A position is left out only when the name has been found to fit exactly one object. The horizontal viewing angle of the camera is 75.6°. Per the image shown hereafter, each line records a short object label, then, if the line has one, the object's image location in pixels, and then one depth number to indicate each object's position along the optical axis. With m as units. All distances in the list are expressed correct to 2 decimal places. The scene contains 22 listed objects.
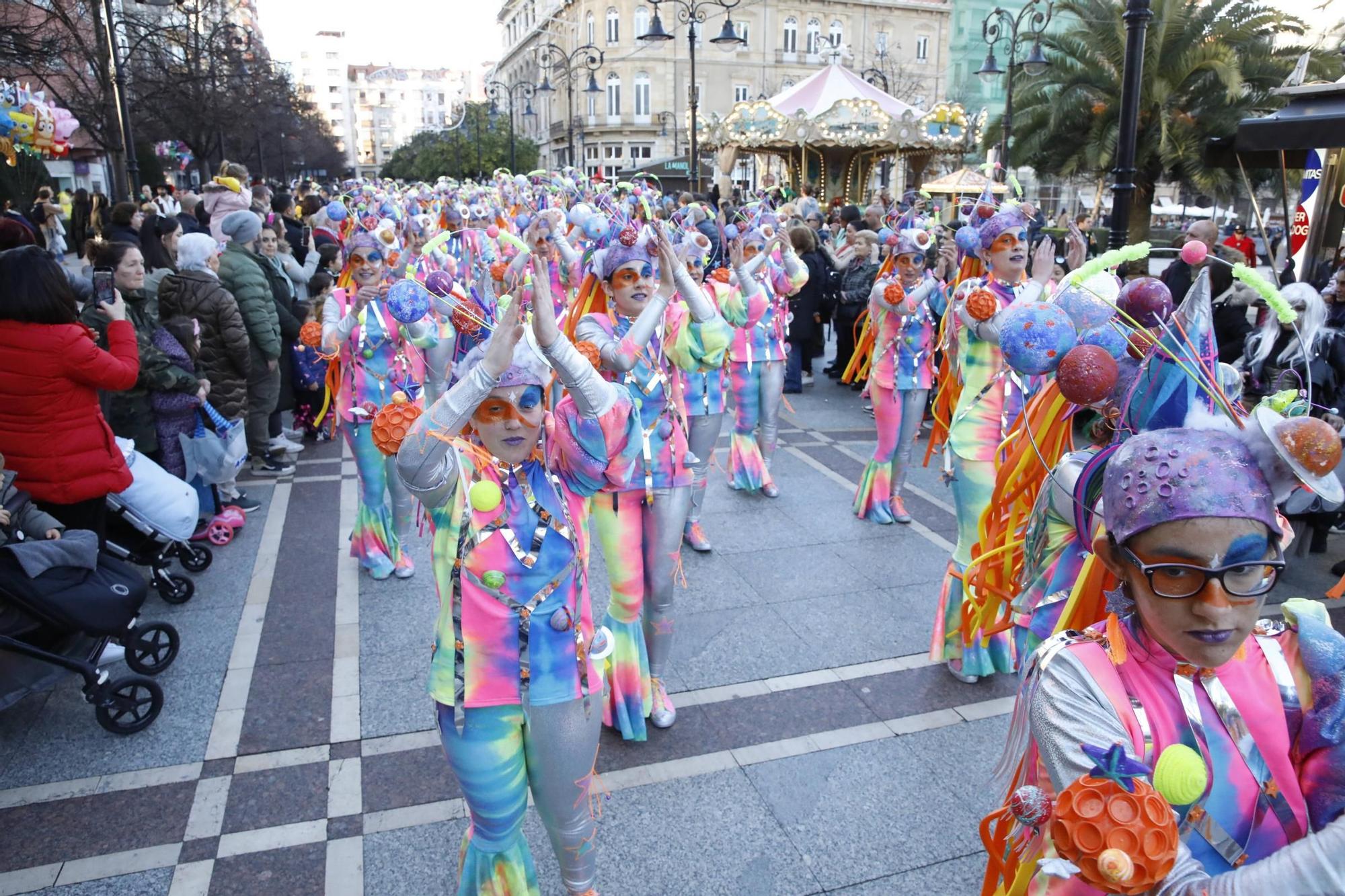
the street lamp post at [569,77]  20.23
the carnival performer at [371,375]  4.91
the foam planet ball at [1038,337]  2.16
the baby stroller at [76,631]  3.40
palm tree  16.45
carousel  19.22
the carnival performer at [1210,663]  1.44
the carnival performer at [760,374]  6.40
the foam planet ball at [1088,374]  1.93
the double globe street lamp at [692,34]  14.71
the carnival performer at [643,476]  3.40
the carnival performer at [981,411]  4.11
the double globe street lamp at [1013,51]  13.83
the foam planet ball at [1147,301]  2.31
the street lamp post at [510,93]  29.99
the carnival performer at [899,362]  5.89
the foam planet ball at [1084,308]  2.25
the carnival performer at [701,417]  5.16
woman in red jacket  3.75
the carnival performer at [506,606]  2.21
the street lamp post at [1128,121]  5.56
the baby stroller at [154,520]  4.53
